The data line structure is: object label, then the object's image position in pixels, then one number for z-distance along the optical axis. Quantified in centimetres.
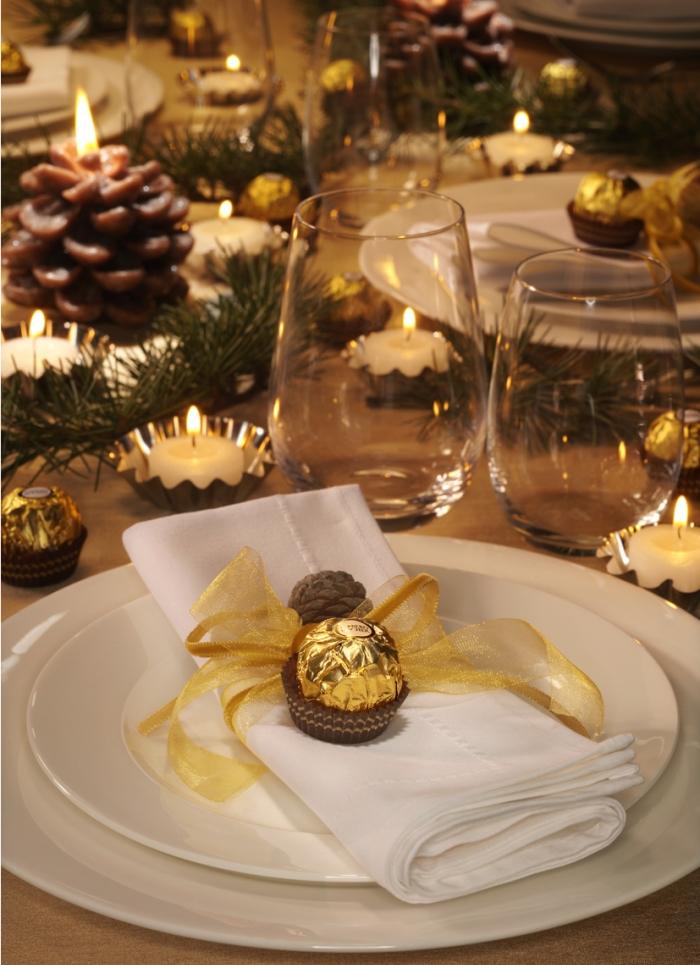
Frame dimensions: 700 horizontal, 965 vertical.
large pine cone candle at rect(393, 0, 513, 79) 140
